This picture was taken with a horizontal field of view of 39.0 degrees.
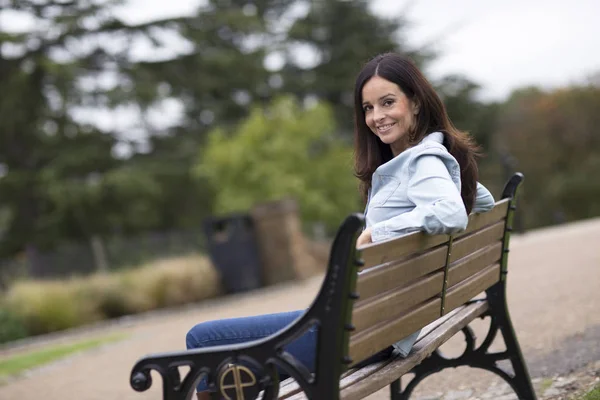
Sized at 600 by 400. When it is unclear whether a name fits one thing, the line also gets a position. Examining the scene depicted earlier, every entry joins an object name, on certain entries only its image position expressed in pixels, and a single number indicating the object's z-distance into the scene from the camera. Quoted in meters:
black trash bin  15.26
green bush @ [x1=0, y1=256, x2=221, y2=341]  13.68
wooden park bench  2.35
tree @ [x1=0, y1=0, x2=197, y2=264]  27.42
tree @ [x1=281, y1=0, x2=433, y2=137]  36.06
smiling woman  2.80
